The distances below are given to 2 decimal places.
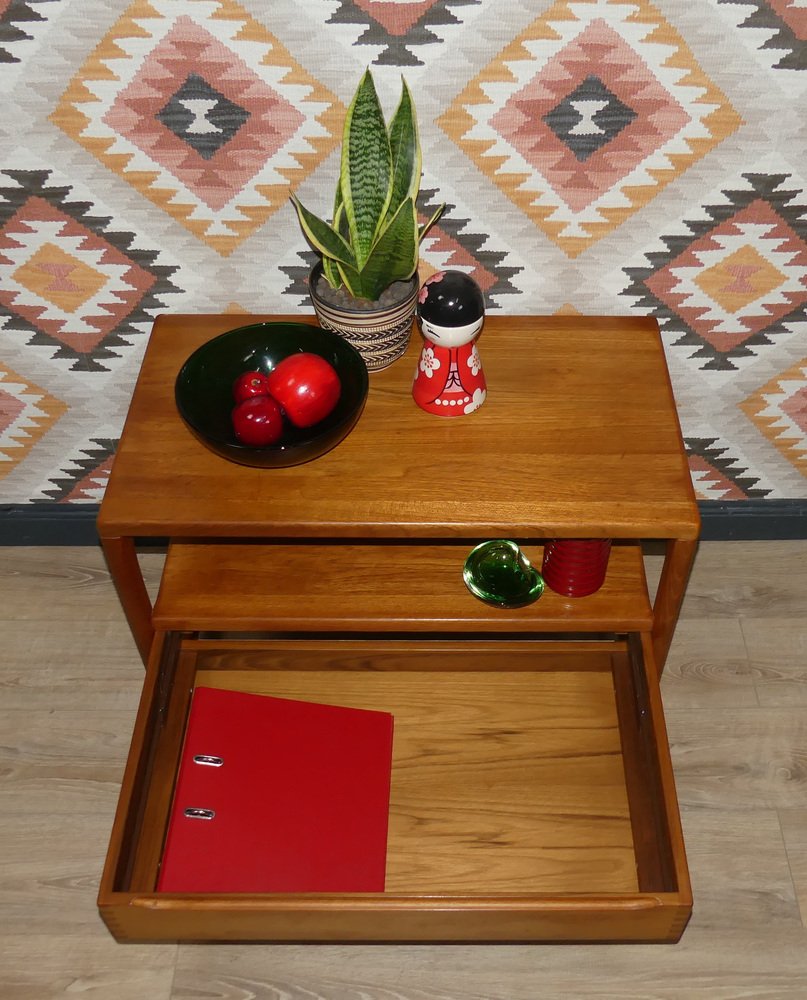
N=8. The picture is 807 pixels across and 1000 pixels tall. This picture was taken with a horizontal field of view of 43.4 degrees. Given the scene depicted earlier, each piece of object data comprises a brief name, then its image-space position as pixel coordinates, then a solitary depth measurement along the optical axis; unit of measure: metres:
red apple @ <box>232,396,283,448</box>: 1.36
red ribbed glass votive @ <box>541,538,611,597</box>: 1.50
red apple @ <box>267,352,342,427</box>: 1.37
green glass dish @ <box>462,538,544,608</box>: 1.56
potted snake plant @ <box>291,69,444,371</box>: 1.37
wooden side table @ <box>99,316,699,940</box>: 1.33
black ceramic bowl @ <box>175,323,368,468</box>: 1.38
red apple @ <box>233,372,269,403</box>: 1.40
